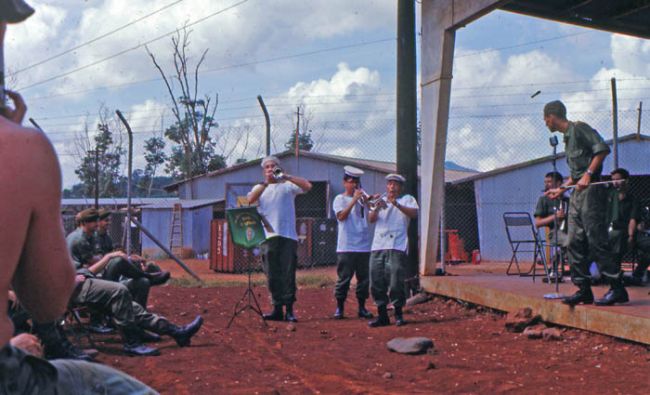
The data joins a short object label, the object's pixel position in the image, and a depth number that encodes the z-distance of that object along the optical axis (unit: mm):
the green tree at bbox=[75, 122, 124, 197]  38000
